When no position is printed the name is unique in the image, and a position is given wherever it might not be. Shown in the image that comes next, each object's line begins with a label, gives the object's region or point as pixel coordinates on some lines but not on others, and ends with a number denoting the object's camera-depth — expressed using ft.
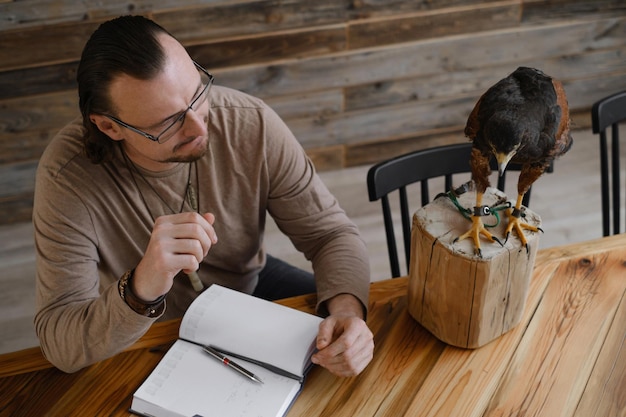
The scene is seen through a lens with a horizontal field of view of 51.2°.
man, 4.00
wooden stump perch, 3.86
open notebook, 3.79
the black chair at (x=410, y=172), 5.12
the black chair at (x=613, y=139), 5.63
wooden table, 3.84
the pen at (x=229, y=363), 3.92
